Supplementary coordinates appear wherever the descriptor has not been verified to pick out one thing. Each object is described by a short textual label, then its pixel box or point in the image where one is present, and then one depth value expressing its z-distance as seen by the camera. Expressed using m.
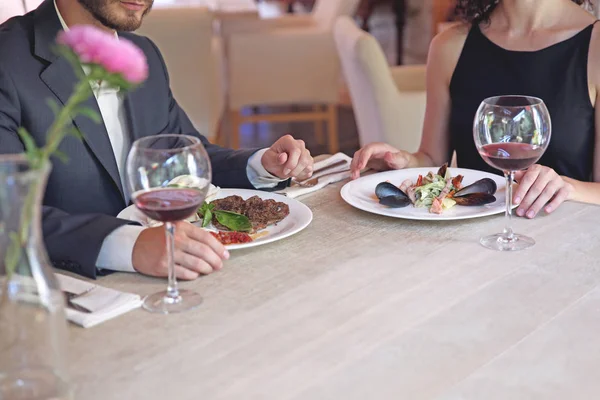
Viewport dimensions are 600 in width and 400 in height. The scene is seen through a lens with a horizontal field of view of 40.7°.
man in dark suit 1.28
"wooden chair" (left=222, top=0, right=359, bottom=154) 5.22
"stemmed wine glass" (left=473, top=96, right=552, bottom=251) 1.38
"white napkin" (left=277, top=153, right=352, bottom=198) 1.70
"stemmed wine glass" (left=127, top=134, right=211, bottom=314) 1.07
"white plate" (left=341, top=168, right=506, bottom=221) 1.48
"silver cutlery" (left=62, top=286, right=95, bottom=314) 1.12
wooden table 0.93
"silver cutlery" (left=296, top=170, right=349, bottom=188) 1.75
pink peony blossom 0.73
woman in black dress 2.01
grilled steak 1.47
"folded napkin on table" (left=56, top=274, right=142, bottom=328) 1.09
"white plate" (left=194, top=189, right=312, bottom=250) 1.35
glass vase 0.77
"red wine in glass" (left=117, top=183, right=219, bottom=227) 1.45
